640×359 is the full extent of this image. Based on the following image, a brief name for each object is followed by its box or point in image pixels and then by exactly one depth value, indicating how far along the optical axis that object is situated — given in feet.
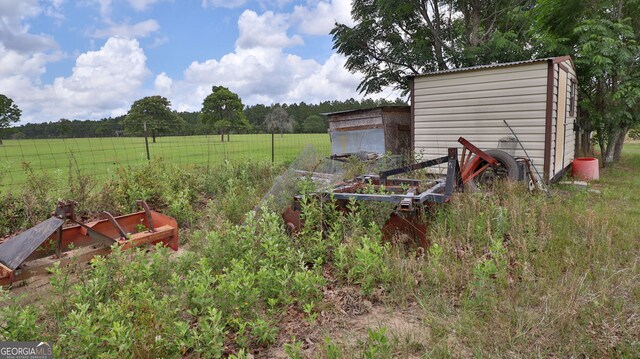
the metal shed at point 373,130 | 31.99
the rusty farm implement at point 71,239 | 11.51
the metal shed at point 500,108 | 25.12
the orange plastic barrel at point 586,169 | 31.83
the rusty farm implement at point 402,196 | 13.56
